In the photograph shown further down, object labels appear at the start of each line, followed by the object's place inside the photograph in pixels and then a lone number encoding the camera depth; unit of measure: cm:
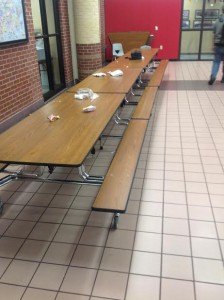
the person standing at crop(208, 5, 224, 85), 586
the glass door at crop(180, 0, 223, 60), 923
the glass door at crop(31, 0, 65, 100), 575
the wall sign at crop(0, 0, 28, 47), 390
